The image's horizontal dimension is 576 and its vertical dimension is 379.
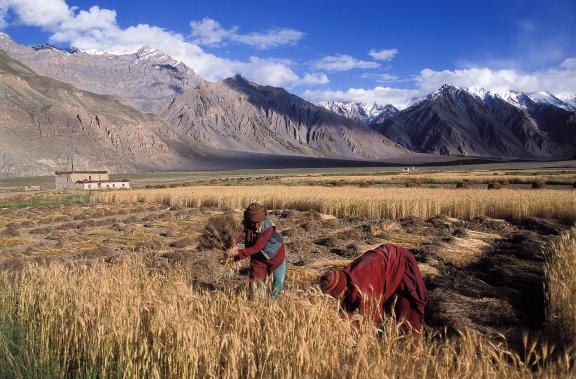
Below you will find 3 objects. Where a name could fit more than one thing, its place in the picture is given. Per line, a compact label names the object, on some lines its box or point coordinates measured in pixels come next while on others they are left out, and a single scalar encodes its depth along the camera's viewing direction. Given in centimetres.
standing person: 558
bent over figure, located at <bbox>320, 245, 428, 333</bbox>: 400
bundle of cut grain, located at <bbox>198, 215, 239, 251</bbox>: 592
